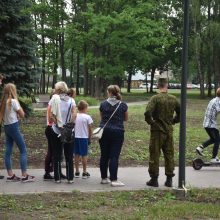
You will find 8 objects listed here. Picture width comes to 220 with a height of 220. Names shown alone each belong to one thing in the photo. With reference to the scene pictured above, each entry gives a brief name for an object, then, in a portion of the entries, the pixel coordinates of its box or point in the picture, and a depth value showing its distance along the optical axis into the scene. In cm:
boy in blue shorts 1433
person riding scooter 1632
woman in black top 1329
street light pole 1182
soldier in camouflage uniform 1309
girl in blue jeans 1328
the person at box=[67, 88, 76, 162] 1411
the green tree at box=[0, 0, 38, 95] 2481
